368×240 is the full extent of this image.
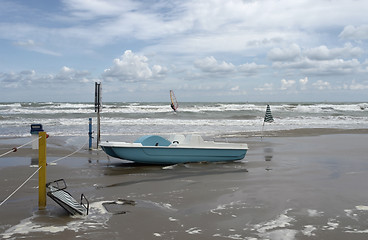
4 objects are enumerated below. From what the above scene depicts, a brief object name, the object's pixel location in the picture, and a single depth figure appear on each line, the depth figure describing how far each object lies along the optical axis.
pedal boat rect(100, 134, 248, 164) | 10.48
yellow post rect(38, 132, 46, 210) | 5.99
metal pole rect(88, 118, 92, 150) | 13.92
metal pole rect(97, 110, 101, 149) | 14.08
